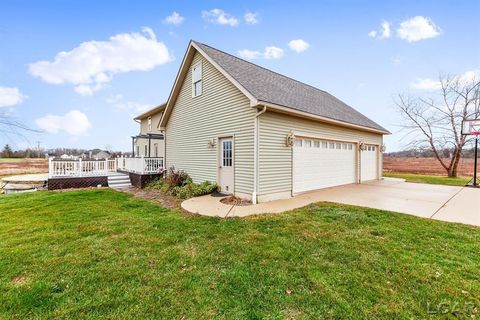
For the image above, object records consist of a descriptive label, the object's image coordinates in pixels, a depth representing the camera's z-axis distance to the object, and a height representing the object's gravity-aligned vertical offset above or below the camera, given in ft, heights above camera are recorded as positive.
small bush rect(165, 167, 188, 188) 34.30 -3.50
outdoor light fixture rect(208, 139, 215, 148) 30.63 +1.64
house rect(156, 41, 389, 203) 25.48 +3.23
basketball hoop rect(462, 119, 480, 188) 39.50 +5.01
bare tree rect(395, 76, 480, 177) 59.00 +11.21
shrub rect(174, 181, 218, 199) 28.96 -4.38
